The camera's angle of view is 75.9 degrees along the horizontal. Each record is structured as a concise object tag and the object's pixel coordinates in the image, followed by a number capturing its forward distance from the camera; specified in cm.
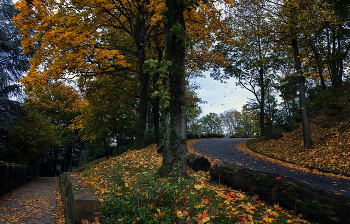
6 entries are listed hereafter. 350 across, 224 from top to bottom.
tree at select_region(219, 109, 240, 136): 6402
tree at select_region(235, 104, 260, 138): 4857
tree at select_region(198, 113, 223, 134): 7245
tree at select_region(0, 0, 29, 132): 1889
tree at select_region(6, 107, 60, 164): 2131
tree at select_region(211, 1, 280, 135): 2084
